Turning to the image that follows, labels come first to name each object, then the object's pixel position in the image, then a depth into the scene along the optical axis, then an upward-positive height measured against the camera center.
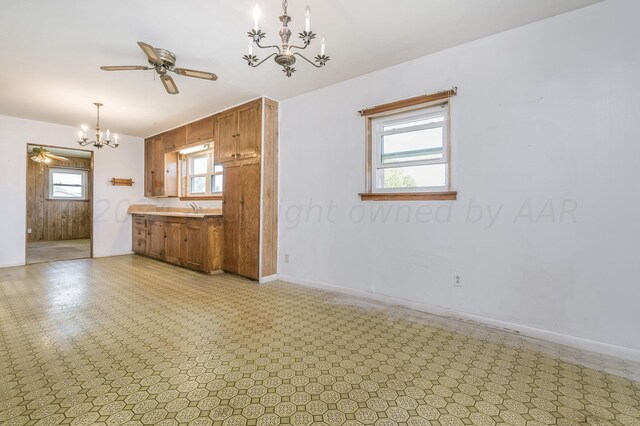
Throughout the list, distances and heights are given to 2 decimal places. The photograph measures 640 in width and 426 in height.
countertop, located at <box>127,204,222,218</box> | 5.14 -0.04
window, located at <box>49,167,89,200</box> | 8.92 +0.75
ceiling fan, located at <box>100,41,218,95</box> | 2.64 +1.35
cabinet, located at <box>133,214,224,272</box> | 4.75 -0.57
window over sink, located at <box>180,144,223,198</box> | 5.74 +0.73
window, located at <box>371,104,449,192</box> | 3.12 +0.68
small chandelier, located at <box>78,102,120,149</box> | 4.60 +1.16
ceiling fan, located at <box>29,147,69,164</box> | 7.35 +1.34
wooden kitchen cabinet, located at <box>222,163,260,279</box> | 4.33 -0.15
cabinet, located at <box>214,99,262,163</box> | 4.36 +1.20
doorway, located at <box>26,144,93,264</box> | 8.48 +0.21
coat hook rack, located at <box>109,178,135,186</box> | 6.43 +0.59
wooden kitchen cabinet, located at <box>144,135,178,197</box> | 6.26 +0.84
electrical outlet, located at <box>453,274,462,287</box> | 2.93 -0.69
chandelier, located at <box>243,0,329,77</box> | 1.77 +1.06
